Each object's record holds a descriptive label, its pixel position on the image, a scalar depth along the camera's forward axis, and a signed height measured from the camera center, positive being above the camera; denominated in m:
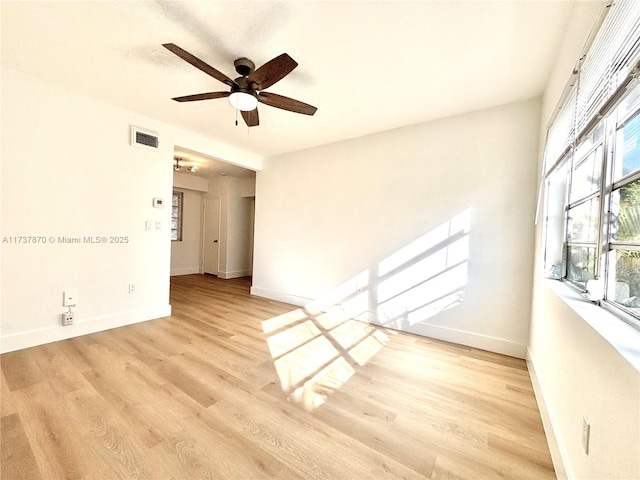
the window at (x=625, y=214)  1.01 +0.13
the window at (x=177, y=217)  6.40 +0.26
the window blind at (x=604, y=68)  0.89 +0.77
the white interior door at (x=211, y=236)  6.41 -0.19
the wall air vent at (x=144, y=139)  3.03 +1.10
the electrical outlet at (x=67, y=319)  2.61 -1.01
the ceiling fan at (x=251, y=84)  1.64 +1.11
